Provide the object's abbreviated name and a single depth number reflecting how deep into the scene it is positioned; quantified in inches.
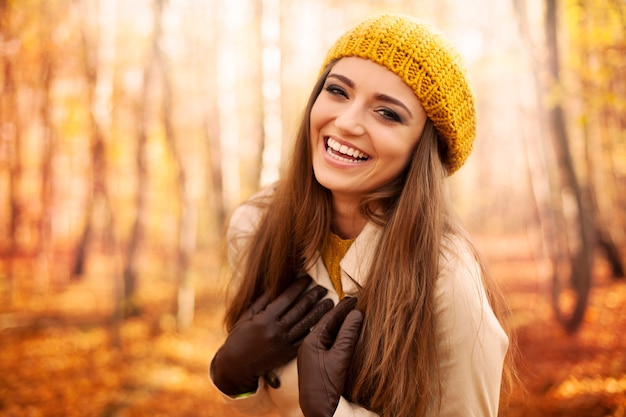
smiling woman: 55.1
